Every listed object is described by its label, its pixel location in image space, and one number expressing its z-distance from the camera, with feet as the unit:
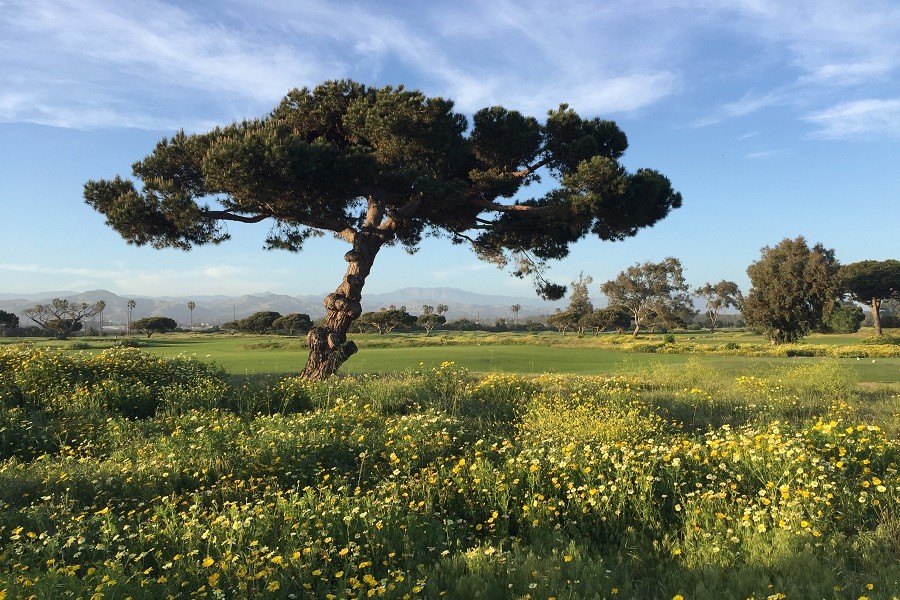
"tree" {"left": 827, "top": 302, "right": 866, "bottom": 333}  210.79
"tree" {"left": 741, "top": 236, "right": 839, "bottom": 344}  136.46
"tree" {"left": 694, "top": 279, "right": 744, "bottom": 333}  370.32
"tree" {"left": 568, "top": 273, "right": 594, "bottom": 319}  295.48
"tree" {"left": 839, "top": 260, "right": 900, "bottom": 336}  226.99
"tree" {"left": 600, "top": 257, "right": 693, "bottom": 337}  263.49
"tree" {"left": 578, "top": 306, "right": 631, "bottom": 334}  247.50
